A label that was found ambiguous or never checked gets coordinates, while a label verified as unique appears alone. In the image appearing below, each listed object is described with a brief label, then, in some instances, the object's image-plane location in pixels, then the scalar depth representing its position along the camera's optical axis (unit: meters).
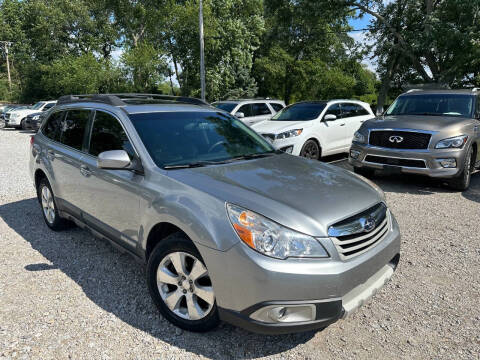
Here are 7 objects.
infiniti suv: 6.19
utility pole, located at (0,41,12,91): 42.91
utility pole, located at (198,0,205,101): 20.53
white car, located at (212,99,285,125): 11.94
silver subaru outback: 2.27
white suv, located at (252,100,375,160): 8.32
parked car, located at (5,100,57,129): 20.89
